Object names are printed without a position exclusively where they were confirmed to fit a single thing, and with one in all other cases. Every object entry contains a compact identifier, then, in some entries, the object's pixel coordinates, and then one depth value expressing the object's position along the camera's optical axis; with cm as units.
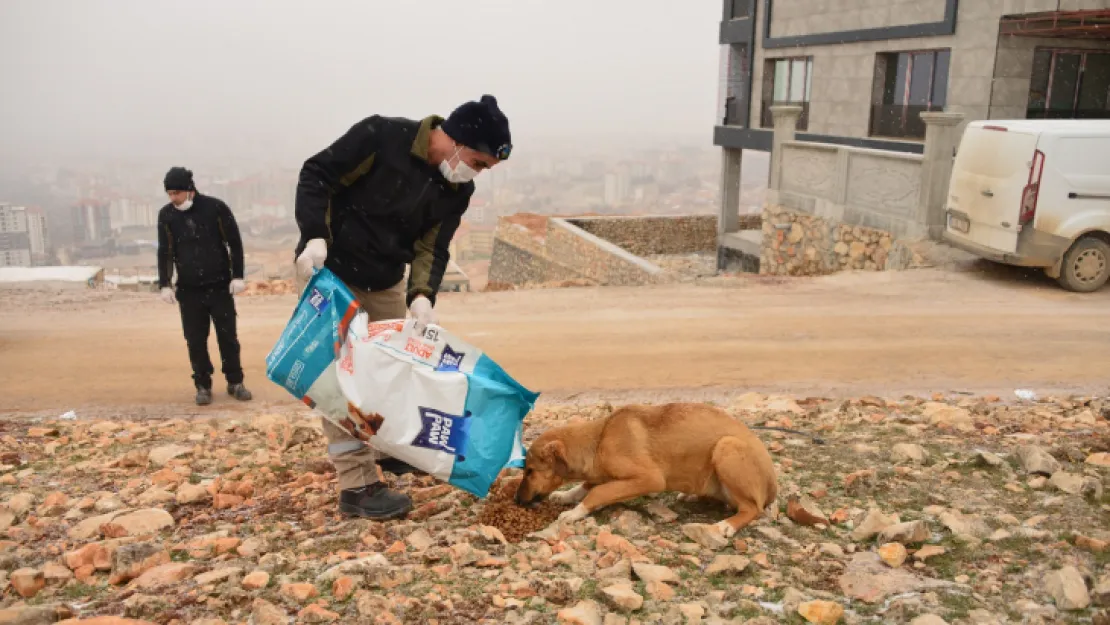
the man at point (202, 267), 755
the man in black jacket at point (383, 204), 423
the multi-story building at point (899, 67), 1856
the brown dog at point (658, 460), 404
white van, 1160
